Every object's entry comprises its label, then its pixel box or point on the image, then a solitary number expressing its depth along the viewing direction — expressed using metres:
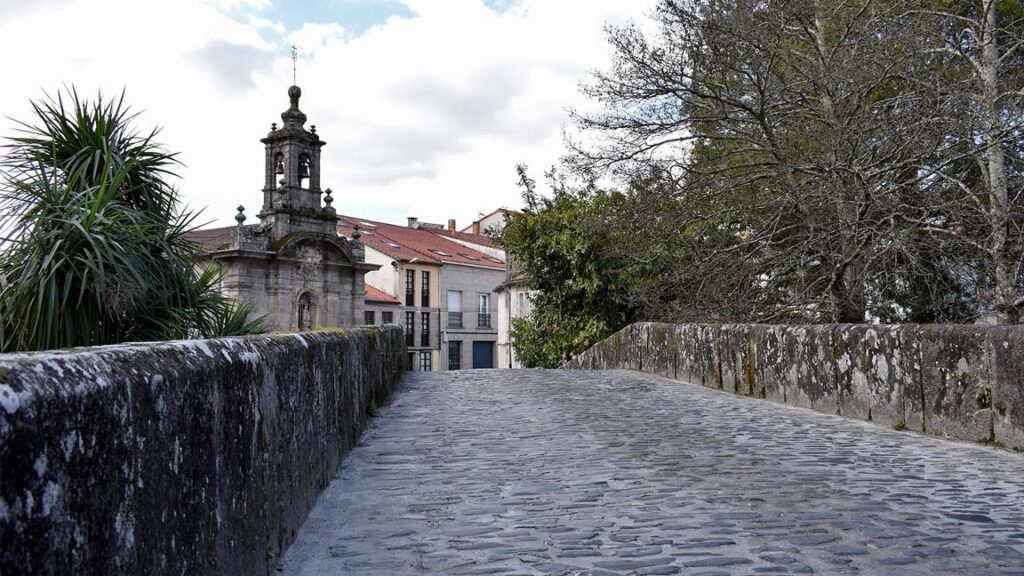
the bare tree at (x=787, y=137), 10.79
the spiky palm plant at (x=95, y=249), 5.81
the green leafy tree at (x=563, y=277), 19.14
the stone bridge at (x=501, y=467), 1.59
